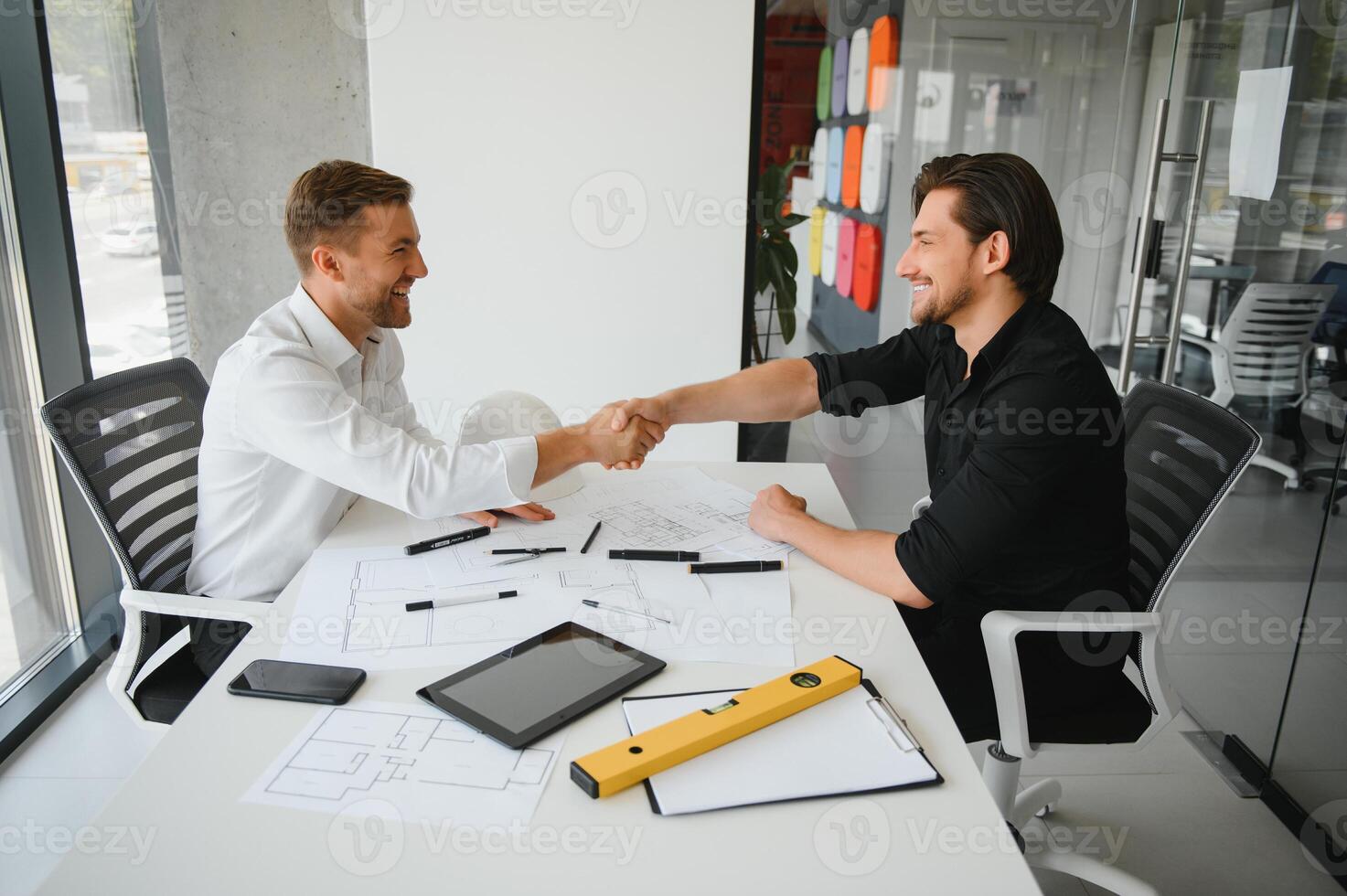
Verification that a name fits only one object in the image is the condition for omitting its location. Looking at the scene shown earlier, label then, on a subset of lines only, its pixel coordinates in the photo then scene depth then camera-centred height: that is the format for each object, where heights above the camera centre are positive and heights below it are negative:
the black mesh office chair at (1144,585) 1.72 -0.74
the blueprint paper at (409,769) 1.12 -0.69
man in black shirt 1.69 -0.51
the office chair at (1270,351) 2.49 -0.45
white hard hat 2.09 -0.53
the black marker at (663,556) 1.79 -0.68
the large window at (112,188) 2.98 -0.09
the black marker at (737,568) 1.75 -0.68
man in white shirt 1.84 -0.51
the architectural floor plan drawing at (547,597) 1.47 -0.69
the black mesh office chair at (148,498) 1.77 -0.65
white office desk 1.01 -0.70
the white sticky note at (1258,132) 2.55 +0.12
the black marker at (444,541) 1.84 -0.68
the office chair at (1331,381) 2.33 -0.47
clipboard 1.13 -0.68
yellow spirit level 1.14 -0.66
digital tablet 1.26 -0.68
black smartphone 1.31 -0.68
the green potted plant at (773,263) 3.46 -0.32
